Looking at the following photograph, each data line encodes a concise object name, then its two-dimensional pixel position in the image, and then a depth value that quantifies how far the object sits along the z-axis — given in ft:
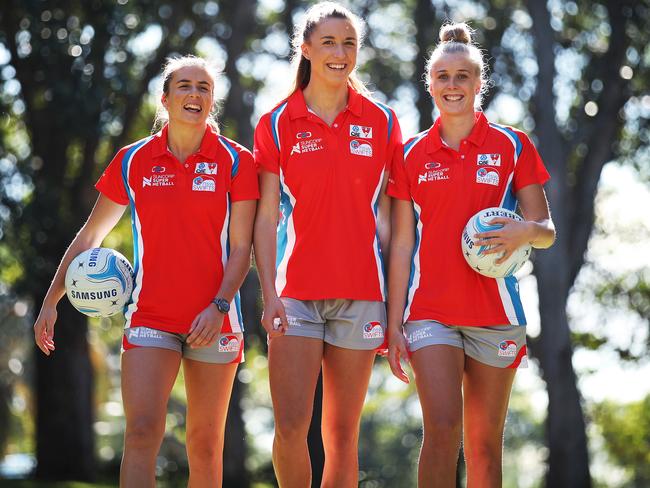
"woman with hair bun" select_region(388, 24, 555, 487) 37.09
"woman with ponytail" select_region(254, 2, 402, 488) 37.73
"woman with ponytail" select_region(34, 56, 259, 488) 38.34
